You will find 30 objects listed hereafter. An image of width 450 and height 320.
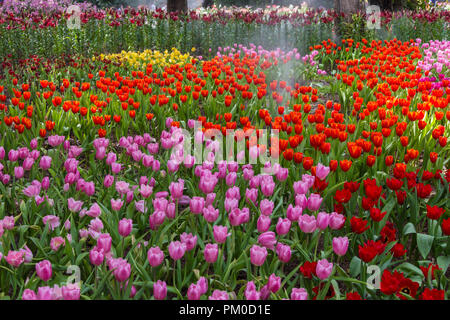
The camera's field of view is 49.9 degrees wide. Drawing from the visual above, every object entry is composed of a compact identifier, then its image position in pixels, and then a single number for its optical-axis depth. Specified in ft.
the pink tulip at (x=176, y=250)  6.20
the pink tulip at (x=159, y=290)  5.55
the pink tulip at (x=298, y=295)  5.38
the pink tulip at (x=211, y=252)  6.19
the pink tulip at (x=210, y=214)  7.11
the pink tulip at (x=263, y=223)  6.81
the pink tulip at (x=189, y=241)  6.55
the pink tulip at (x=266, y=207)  7.27
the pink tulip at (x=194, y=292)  5.37
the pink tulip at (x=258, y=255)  6.14
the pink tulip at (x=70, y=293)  5.24
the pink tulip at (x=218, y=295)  5.31
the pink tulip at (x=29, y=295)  5.17
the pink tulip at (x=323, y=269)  5.98
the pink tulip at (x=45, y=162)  9.20
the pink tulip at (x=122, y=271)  5.72
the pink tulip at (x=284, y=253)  6.47
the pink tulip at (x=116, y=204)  7.61
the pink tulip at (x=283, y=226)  6.79
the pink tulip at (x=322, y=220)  6.96
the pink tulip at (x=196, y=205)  7.14
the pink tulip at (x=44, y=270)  5.74
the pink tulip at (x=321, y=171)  8.36
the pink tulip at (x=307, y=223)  6.88
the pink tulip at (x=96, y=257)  6.09
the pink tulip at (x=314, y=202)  7.46
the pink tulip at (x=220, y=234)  6.57
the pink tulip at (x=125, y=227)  6.63
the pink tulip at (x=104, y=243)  6.17
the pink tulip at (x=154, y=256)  6.08
